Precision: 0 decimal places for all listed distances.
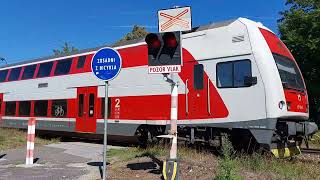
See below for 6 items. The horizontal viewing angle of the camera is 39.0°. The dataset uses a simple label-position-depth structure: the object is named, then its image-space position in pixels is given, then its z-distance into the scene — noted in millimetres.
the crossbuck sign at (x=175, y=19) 8652
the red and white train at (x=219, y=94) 11633
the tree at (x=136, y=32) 50553
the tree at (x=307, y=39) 26547
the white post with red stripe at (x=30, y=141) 12250
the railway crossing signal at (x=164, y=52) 8586
